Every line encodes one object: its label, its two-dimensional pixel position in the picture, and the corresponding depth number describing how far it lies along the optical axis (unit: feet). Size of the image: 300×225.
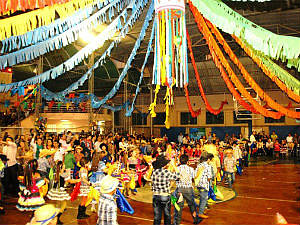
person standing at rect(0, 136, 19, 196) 23.98
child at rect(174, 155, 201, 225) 17.31
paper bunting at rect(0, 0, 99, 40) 12.96
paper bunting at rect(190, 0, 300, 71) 11.16
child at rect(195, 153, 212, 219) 18.86
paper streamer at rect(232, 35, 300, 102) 16.75
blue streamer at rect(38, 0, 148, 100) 17.70
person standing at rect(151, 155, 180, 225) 15.05
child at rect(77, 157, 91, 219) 19.54
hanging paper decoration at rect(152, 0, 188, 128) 15.38
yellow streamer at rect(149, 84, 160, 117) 21.25
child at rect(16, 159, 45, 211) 17.04
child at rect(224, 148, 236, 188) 27.84
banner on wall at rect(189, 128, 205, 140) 84.44
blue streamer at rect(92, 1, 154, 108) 19.01
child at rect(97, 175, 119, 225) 12.87
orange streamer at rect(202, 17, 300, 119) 20.86
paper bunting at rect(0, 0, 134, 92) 17.42
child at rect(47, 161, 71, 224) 21.40
